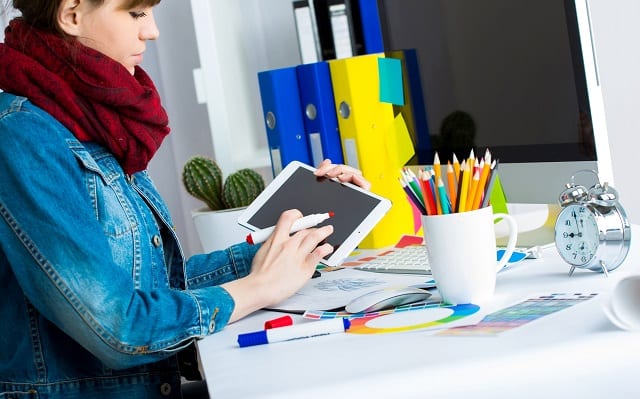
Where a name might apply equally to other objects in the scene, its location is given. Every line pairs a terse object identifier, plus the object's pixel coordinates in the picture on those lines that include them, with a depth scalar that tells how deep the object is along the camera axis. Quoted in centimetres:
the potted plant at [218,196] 224
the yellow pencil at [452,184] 142
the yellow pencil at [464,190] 142
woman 140
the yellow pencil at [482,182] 142
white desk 117
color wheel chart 136
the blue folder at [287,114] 208
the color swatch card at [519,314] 129
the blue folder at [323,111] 203
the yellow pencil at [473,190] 141
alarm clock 144
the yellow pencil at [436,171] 142
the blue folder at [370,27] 230
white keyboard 167
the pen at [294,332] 137
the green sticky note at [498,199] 174
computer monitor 155
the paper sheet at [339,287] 154
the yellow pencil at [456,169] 144
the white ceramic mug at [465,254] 142
